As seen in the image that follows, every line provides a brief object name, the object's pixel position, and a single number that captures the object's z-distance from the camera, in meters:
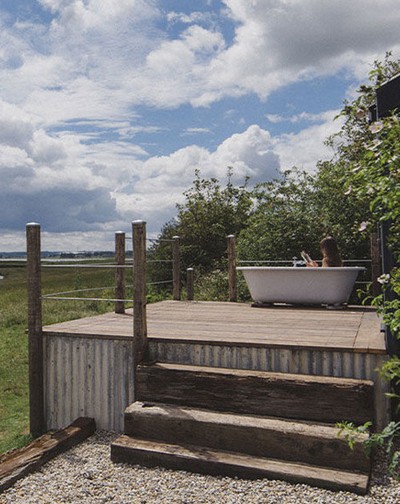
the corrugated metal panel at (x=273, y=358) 3.76
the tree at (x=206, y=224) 13.91
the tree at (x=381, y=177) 2.69
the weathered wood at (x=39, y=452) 3.52
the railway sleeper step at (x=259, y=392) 3.53
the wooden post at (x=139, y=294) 4.29
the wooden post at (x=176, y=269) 7.37
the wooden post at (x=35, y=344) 4.70
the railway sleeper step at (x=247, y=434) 3.25
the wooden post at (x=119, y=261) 6.09
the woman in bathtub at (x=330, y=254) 6.54
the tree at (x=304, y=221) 9.17
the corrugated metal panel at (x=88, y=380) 4.50
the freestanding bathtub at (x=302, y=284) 6.33
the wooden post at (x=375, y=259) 7.18
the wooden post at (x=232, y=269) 7.73
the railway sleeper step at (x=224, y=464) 3.11
